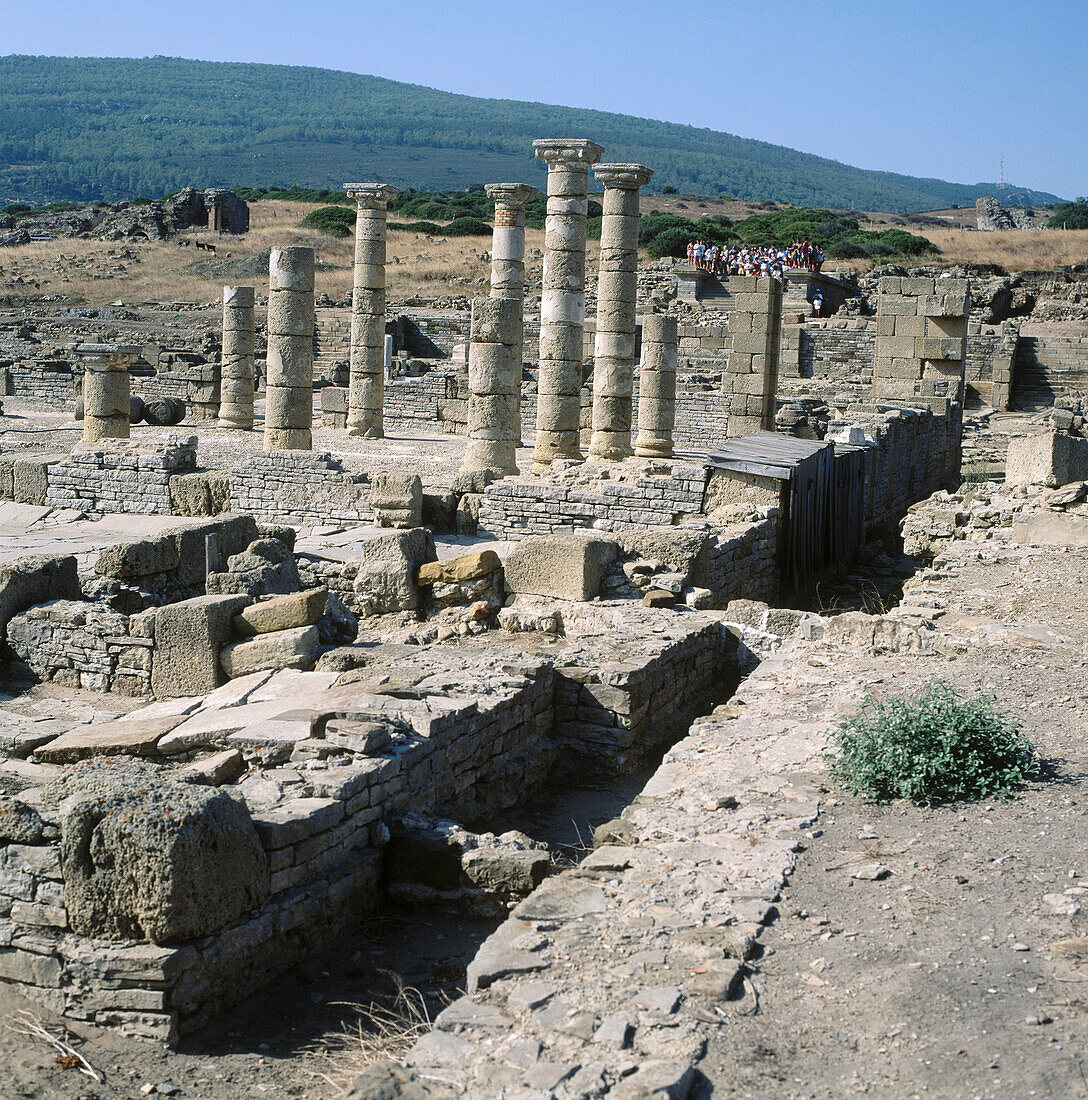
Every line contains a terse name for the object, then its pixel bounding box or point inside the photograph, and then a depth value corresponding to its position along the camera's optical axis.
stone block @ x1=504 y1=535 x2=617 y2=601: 11.40
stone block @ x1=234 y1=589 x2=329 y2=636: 9.67
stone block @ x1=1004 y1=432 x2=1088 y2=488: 15.68
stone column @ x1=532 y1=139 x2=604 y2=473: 19.75
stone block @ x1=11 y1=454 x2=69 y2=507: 16.55
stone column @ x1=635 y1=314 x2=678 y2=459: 20.39
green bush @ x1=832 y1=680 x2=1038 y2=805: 6.02
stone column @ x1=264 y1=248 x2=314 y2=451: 21.11
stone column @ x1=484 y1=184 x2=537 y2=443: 22.86
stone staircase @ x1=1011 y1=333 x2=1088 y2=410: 31.91
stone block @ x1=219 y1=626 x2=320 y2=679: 9.26
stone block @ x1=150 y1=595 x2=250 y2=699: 9.54
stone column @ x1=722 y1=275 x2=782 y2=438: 22.09
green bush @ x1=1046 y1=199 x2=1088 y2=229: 78.25
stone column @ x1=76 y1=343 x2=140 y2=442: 20.80
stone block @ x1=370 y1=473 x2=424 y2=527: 14.80
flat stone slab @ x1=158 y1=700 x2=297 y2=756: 7.38
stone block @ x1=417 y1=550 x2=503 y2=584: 11.44
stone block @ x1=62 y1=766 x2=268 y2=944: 5.18
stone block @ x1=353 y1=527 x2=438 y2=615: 11.62
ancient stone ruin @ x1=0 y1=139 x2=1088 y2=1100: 5.18
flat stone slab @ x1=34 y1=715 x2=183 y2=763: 7.46
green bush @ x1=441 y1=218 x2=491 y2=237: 67.44
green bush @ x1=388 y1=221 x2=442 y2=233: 68.69
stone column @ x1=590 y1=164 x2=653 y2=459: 19.95
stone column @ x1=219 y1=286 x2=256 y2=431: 25.64
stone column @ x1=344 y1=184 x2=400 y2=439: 24.94
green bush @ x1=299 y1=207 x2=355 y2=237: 70.31
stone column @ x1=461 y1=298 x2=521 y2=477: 18.70
